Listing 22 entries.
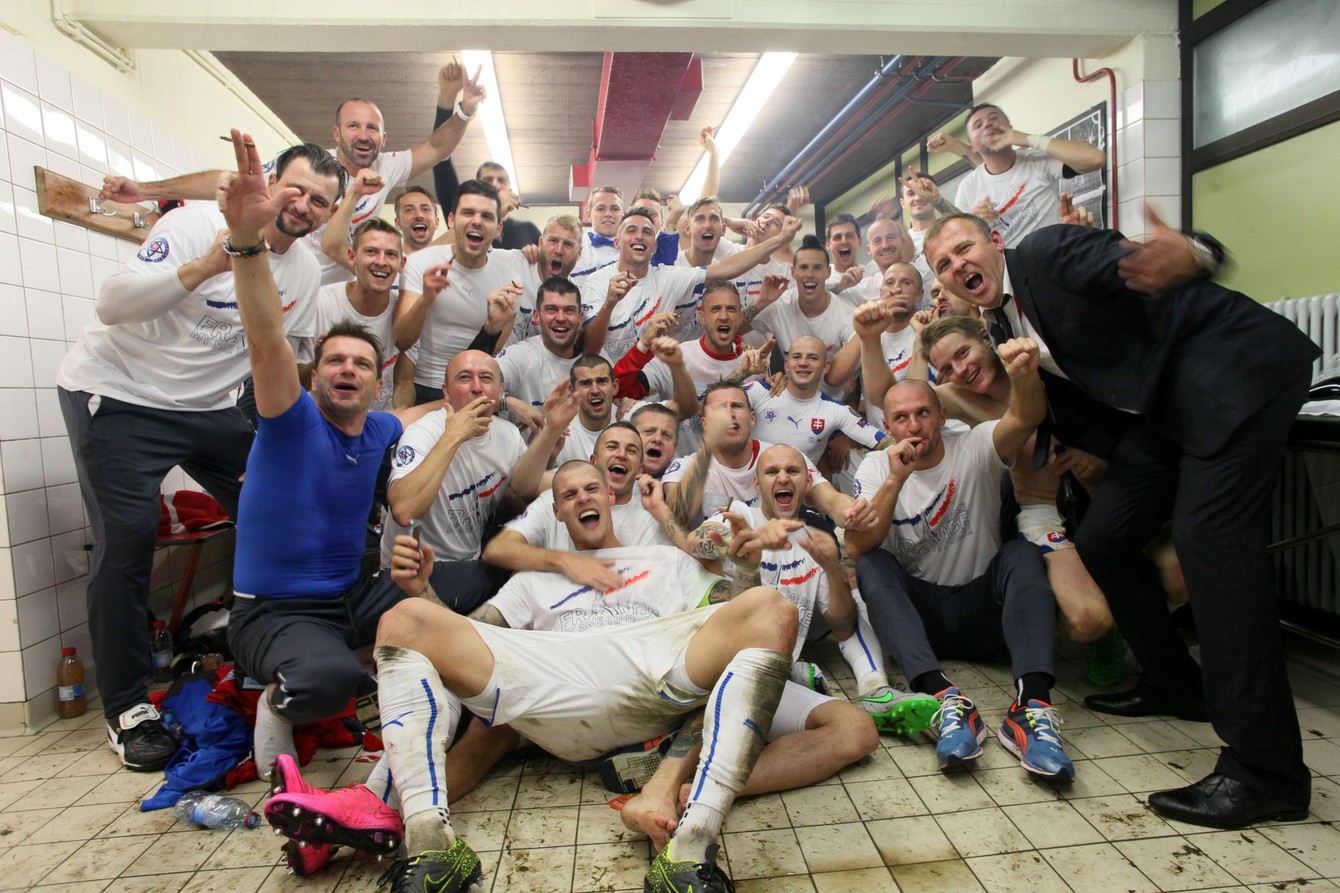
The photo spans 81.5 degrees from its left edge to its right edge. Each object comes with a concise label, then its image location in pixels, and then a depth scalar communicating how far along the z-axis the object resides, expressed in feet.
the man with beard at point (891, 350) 11.61
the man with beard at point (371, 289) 11.68
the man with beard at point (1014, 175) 15.34
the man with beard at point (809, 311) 14.32
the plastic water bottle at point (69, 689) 10.13
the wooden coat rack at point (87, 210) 10.42
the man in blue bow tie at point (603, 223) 16.07
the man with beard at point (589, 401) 11.40
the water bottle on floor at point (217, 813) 7.16
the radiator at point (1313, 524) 10.46
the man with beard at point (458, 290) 12.85
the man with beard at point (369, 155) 11.78
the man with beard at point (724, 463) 10.38
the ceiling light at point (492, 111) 20.10
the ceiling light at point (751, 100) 22.11
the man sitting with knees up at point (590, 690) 5.89
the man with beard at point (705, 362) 13.00
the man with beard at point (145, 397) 8.87
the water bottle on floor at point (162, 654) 11.50
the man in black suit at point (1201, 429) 6.49
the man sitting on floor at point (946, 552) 8.71
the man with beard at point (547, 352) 12.54
